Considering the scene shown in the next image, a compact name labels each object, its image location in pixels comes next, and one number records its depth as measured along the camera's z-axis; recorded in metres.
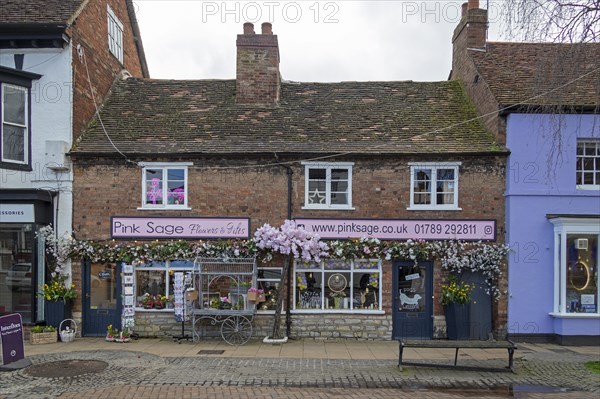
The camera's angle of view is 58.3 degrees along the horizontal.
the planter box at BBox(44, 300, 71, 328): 12.95
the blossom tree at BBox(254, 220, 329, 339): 12.67
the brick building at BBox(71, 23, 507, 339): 13.51
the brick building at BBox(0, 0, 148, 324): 12.99
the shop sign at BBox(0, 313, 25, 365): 9.83
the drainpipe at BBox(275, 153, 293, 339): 13.48
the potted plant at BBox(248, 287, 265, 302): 12.49
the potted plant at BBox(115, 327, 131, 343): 12.79
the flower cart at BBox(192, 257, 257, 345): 12.91
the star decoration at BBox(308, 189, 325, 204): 13.74
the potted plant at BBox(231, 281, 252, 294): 13.14
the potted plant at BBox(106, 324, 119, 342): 12.91
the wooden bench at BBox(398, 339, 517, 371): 9.86
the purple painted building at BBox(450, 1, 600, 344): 12.98
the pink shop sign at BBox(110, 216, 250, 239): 13.52
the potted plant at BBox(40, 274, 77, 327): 12.95
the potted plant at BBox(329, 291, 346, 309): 13.65
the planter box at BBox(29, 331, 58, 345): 12.59
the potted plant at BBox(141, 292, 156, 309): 13.57
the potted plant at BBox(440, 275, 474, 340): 13.06
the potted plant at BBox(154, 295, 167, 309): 13.52
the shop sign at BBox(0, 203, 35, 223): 12.91
